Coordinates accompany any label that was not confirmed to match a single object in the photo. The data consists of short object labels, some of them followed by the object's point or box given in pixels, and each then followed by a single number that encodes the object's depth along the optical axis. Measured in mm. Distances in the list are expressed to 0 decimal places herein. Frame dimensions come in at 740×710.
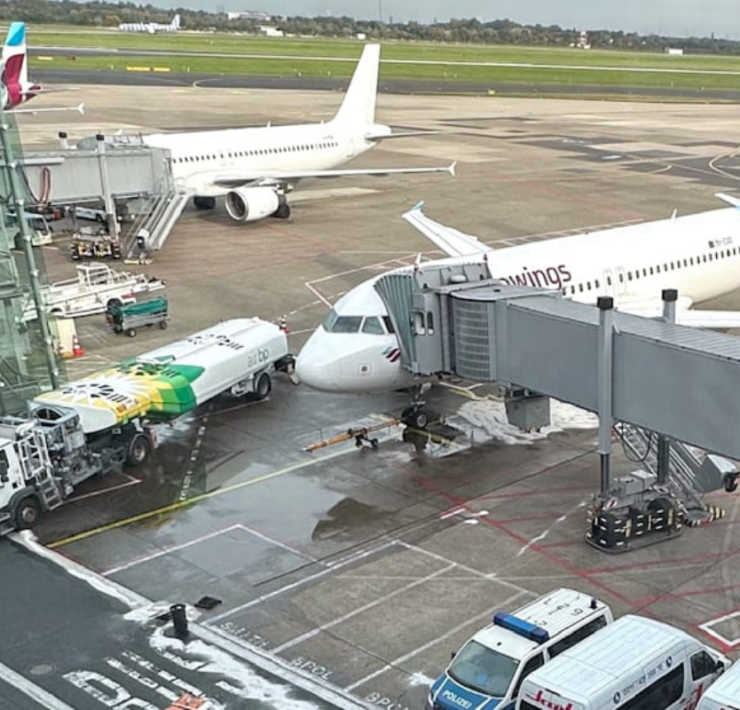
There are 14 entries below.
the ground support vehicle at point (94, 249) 51906
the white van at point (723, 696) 13680
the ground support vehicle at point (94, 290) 41781
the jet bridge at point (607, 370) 20688
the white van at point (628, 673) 14648
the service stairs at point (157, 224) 53312
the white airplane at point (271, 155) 59312
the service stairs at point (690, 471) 23803
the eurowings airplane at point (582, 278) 27750
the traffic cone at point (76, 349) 37238
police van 15984
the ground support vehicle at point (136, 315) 39438
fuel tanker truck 24438
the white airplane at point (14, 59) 66625
